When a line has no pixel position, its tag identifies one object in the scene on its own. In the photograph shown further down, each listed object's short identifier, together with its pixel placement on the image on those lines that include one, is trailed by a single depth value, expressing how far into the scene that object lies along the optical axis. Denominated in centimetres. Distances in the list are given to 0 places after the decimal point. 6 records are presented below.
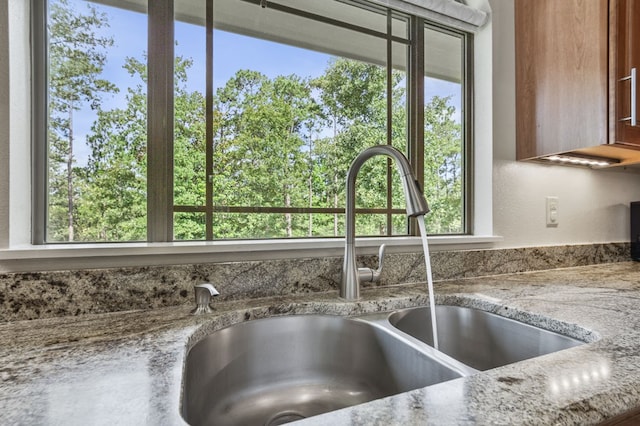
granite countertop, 36
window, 91
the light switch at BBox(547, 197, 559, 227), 145
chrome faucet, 90
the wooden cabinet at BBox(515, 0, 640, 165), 110
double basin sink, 67
